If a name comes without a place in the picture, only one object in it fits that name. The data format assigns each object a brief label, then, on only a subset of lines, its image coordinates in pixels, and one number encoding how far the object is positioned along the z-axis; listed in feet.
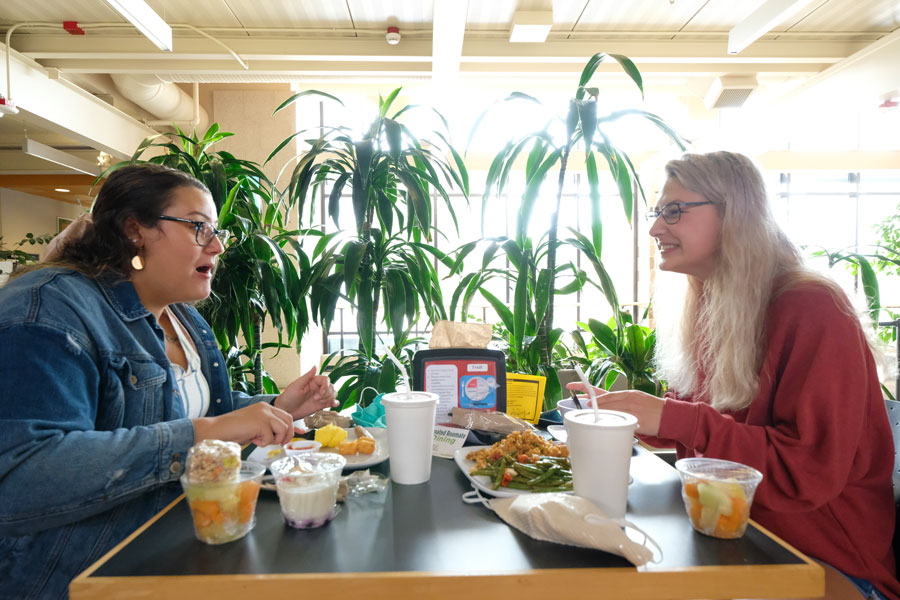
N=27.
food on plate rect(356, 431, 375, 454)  4.25
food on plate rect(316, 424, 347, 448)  4.33
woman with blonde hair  3.74
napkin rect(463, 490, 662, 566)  2.66
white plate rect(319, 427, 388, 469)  4.05
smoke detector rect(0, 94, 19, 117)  12.09
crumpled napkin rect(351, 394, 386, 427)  5.24
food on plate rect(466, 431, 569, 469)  3.91
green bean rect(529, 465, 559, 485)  3.59
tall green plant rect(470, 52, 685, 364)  6.57
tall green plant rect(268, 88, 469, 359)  7.41
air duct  17.54
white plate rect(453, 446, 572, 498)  3.45
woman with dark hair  3.32
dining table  2.54
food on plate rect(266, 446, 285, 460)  4.07
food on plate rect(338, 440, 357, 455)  4.22
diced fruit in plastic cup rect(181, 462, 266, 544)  2.87
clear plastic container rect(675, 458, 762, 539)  2.94
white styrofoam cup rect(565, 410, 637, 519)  3.05
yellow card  5.48
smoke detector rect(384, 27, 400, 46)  14.85
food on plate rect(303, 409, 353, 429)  4.96
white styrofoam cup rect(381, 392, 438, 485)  3.64
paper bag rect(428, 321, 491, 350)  5.32
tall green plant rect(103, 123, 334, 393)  8.44
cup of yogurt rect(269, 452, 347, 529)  3.00
